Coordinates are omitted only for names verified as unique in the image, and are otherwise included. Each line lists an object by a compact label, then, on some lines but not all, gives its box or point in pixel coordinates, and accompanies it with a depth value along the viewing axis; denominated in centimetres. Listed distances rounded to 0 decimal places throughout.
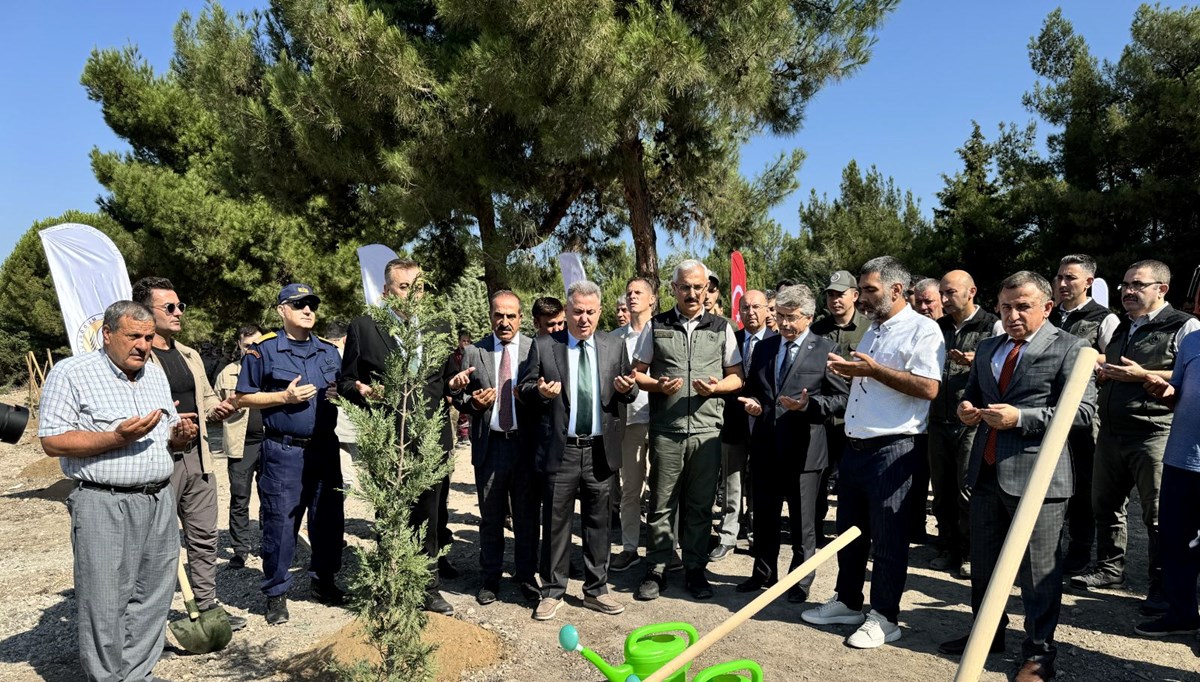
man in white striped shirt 349
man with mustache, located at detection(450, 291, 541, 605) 525
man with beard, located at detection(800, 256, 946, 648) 419
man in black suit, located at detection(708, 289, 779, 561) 574
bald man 556
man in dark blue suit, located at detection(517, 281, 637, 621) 502
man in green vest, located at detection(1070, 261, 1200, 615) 490
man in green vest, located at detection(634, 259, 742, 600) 524
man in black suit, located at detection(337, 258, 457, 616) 490
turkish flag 923
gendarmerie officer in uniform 491
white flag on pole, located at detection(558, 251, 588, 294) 816
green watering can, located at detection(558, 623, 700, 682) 282
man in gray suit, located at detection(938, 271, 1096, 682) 372
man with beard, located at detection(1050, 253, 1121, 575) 545
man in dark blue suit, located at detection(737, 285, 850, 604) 504
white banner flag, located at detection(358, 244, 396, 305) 638
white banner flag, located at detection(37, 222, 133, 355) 472
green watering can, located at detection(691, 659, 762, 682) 275
